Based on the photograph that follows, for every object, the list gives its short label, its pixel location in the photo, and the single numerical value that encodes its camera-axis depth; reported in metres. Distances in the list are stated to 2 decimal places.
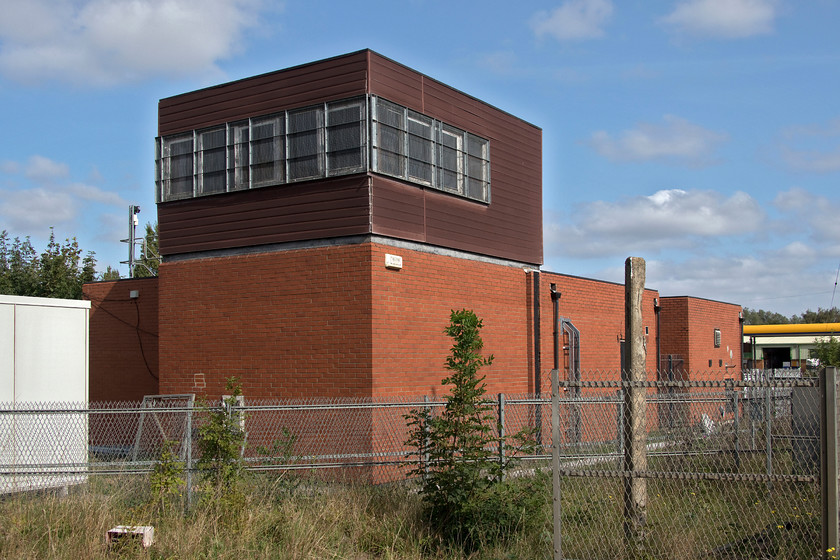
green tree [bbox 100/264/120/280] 46.36
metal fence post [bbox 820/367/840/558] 6.26
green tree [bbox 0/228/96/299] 27.84
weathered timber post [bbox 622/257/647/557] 7.54
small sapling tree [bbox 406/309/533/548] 8.19
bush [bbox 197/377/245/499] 8.59
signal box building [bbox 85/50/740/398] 13.71
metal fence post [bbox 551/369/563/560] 6.97
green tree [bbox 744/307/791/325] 131.25
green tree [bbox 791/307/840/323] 99.69
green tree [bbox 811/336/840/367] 33.05
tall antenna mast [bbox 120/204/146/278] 33.22
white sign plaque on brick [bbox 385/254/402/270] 13.72
